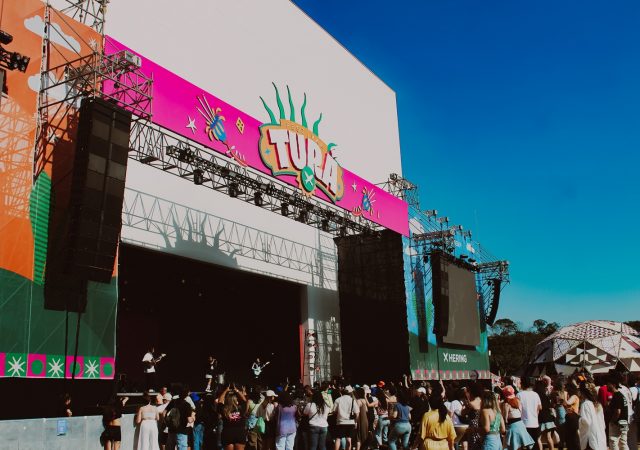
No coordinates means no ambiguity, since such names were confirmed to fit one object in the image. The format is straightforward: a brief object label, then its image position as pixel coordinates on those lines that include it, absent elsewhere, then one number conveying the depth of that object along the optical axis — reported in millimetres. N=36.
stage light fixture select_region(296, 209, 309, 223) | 19047
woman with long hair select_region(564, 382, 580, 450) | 8812
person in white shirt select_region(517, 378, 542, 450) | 8755
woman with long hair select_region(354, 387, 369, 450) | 11148
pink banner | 14148
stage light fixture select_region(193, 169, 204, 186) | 15328
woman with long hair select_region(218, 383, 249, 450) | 8195
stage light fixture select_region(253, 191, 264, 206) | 17141
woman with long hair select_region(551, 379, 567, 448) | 9836
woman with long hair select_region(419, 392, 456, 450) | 6137
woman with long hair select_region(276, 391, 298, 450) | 9461
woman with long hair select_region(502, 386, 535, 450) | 7887
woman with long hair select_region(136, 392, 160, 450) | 8430
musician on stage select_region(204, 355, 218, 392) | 17612
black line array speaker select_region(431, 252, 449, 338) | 23688
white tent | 38269
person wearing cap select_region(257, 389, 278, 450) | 10984
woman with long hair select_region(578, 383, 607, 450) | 7742
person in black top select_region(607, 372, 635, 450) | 8453
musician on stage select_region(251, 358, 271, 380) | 20541
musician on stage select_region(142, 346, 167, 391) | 16344
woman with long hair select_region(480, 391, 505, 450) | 6762
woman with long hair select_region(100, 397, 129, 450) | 9016
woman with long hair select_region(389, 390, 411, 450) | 9438
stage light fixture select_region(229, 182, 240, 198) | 16406
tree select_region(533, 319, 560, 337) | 82500
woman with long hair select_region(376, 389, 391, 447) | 11625
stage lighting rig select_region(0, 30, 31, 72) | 10008
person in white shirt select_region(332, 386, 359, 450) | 10297
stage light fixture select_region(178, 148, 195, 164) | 14570
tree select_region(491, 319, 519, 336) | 82088
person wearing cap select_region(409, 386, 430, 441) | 9766
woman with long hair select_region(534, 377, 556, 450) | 9398
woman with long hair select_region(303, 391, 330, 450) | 9625
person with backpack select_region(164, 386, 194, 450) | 9352
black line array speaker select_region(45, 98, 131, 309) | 10641
